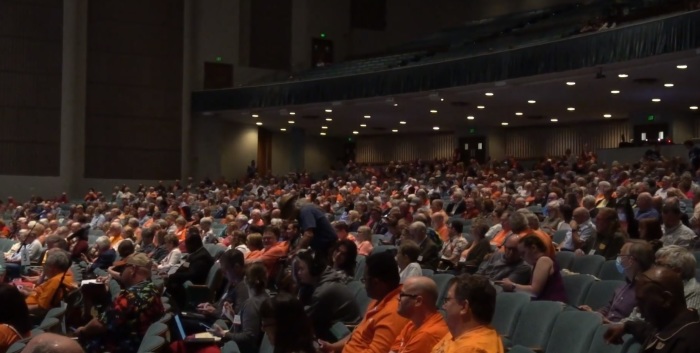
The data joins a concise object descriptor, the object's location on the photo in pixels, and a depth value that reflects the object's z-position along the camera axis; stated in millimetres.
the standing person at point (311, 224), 7695
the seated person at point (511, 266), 6445
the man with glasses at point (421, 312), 4227
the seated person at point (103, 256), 10125
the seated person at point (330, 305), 5746
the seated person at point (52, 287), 7227
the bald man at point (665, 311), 3166
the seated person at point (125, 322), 5680
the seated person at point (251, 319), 5594
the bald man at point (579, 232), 8578
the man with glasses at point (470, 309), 3605
